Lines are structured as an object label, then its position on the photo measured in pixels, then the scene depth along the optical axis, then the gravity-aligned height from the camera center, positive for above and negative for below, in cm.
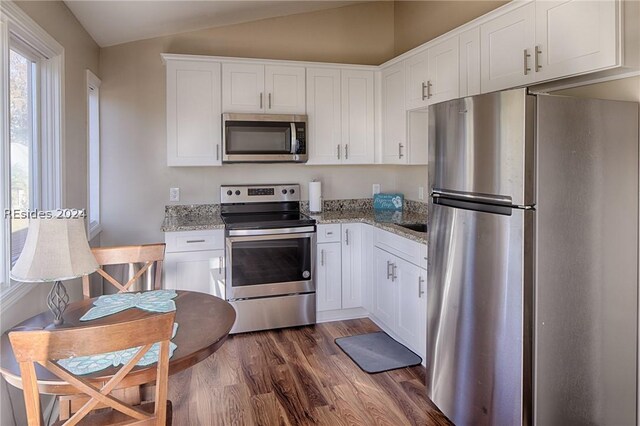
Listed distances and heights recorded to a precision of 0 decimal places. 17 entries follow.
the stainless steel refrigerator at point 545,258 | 181 -25
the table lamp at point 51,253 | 153 -18
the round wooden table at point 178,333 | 131 -50
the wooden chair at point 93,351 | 116 -41
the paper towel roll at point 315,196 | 408 +5
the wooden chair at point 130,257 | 232 -30
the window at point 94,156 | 354 +38
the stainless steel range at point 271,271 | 348 -57
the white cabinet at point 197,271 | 339 -55
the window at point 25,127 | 193 +40
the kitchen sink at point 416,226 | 344 -20
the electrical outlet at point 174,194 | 392 +7
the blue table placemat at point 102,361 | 136 -51
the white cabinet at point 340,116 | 393 +78
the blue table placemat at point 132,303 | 184 -45
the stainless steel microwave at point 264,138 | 363 +53
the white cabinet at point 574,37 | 192 +77
